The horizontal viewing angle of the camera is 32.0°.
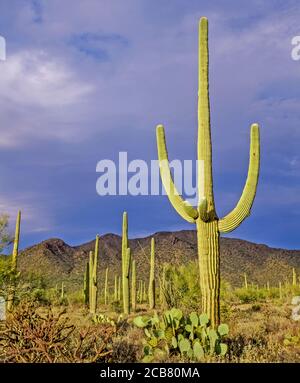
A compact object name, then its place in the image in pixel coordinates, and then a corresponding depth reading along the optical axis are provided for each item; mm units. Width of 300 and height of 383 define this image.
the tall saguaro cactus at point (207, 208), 11070
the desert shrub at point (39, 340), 7441
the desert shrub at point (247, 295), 35594
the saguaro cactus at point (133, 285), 34706
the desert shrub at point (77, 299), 40562
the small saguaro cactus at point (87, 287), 36400
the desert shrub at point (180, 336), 9289
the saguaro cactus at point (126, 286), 28312
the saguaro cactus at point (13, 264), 19002
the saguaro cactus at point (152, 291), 32500
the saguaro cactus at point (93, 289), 31016
